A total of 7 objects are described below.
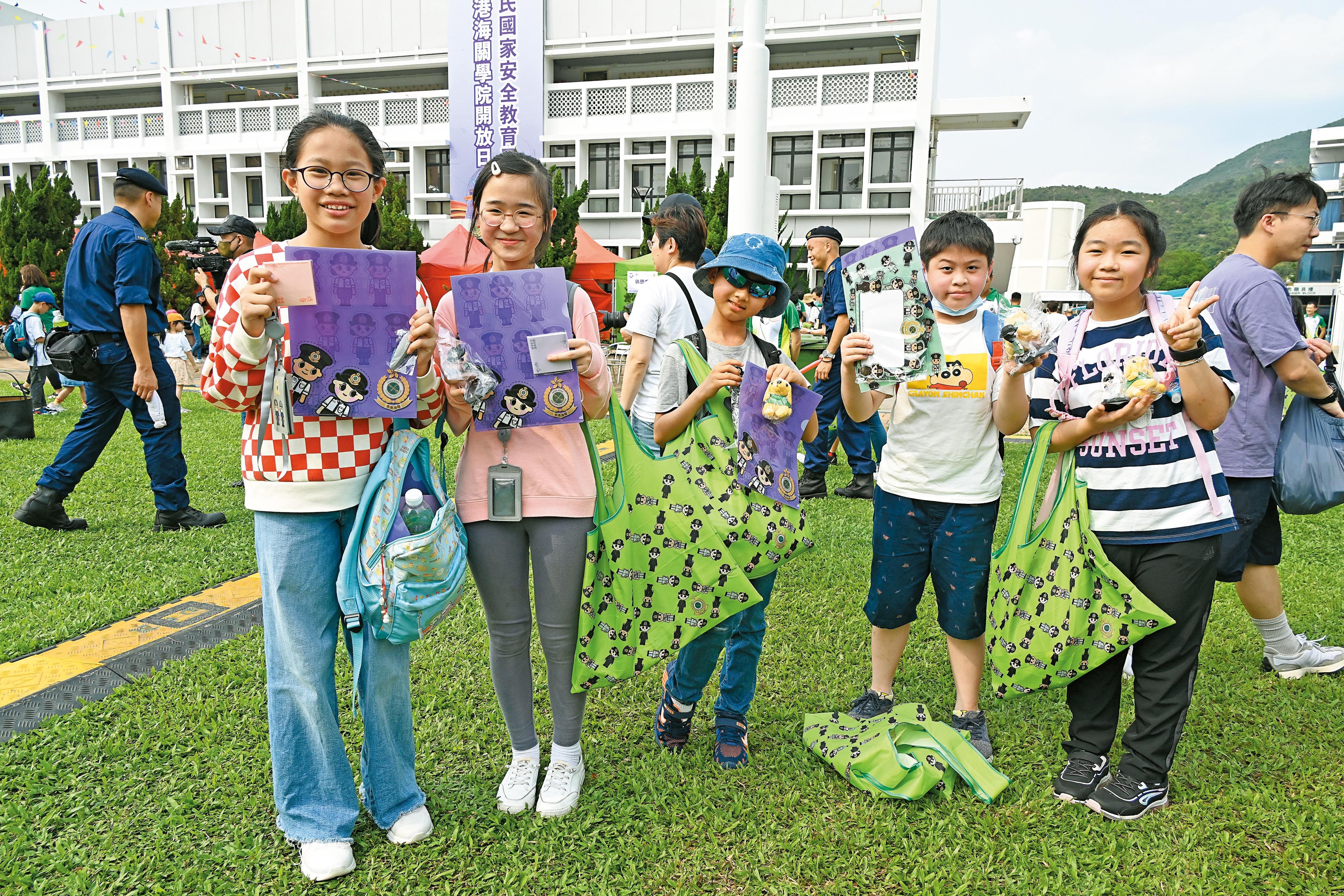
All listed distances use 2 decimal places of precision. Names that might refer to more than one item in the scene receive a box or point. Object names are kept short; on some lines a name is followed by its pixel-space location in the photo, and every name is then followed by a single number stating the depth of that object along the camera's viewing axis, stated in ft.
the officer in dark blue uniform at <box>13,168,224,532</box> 16.65
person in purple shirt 10.32
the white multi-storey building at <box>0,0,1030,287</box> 85.30
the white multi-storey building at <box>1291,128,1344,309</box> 106.22
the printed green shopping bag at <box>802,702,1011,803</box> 8.75
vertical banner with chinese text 75.66
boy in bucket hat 8.32
